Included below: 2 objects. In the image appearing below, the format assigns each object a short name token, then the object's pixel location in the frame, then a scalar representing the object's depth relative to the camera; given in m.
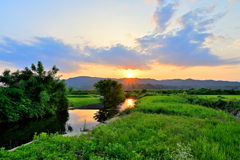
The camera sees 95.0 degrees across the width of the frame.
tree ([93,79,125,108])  29.78
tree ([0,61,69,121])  13.87
